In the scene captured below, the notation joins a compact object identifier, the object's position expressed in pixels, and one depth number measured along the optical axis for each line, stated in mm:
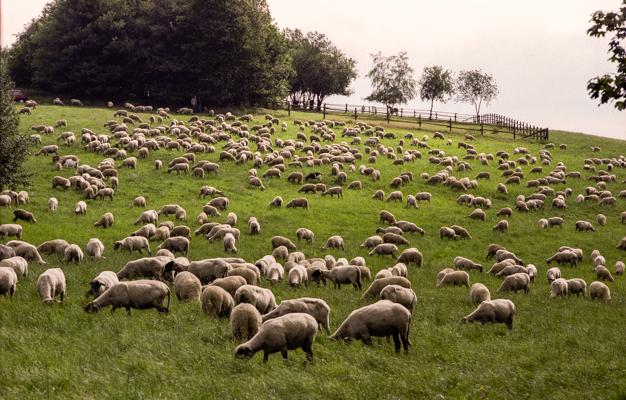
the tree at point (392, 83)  114812
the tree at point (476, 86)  127625
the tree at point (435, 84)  121750
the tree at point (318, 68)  112312
